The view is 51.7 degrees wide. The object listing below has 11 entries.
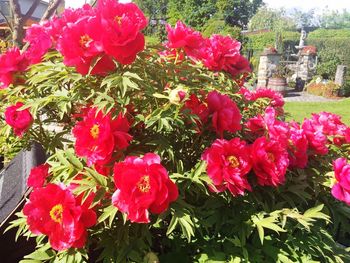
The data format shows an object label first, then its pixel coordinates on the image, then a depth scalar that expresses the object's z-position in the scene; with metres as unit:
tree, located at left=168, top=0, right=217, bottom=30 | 26.30
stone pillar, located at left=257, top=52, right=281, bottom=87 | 14.83
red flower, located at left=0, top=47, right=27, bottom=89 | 1.40
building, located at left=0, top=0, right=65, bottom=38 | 20.55
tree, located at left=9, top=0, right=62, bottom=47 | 2.54
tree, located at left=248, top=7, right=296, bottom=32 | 42.19
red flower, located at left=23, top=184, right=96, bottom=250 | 1.13
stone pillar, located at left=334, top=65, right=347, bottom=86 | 14.97
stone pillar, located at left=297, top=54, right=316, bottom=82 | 16.27
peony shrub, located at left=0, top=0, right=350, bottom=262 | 1.14
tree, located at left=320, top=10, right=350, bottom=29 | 63.23
